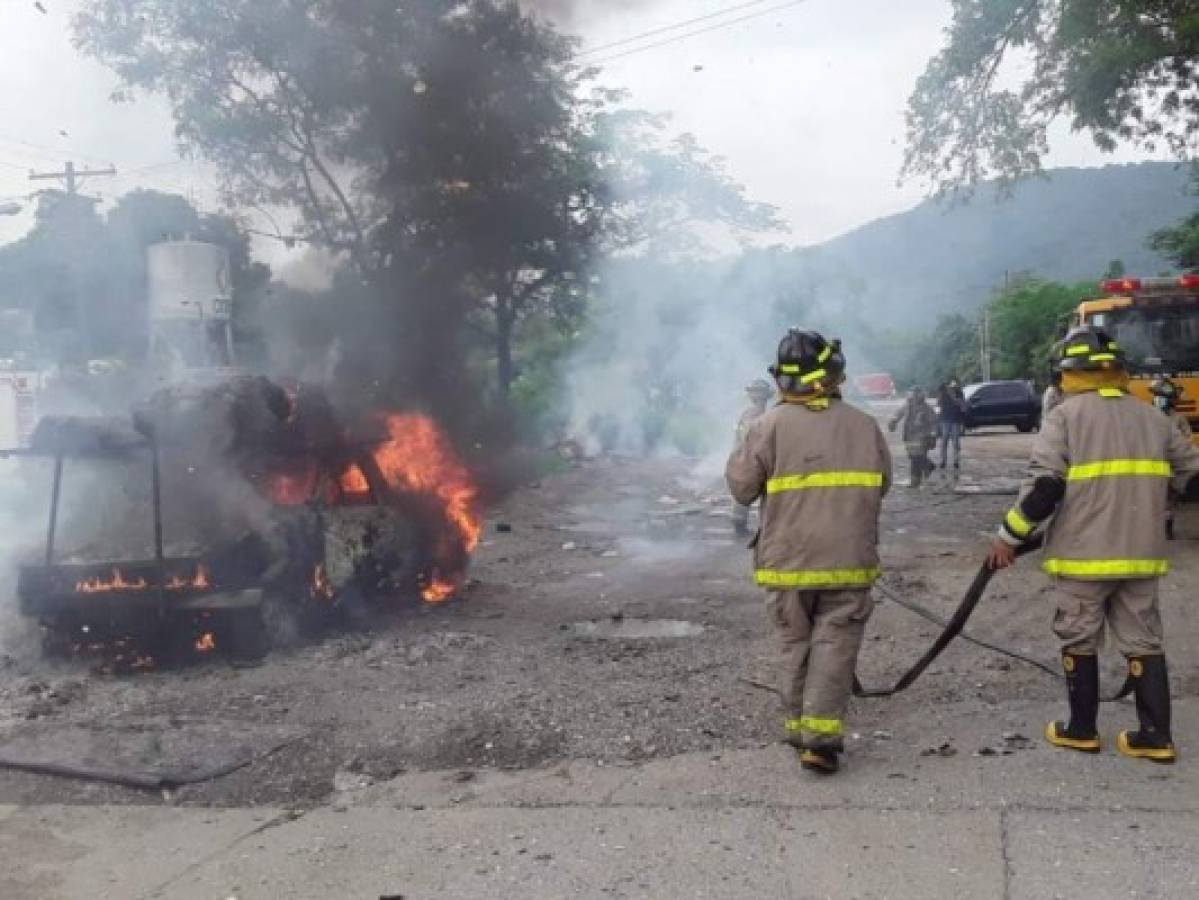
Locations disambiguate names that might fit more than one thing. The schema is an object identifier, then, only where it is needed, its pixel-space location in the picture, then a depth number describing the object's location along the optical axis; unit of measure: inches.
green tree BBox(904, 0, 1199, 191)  486.3
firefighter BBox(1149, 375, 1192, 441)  416.2
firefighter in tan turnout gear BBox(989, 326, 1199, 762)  165.9
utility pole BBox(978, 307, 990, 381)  1685.5
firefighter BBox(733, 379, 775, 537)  436.5
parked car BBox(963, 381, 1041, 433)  1126.4
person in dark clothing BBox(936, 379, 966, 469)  706.8
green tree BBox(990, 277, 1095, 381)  1626.5
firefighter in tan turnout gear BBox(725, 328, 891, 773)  171.5
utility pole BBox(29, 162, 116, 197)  1080.6
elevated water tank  475.5
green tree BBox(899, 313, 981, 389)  1552.5
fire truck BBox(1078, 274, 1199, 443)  491.8
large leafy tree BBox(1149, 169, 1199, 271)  949.6
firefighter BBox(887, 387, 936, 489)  627.5
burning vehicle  271.6
